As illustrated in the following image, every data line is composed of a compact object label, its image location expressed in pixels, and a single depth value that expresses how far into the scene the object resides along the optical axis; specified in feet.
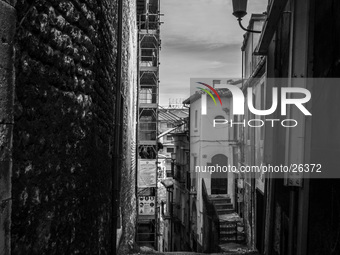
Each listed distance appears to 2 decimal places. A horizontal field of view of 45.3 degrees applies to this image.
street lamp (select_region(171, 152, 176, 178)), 97.04
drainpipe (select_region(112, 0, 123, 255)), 21.08
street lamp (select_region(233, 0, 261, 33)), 20.34
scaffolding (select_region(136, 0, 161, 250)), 65.57
